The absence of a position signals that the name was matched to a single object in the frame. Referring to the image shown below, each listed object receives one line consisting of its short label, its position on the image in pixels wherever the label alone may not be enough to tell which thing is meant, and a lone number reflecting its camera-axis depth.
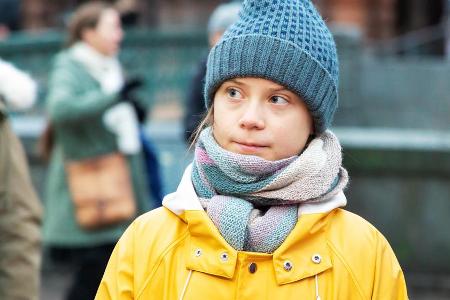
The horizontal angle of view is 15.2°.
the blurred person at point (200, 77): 8.26
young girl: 4.06
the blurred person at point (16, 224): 6.06
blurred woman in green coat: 9.11
